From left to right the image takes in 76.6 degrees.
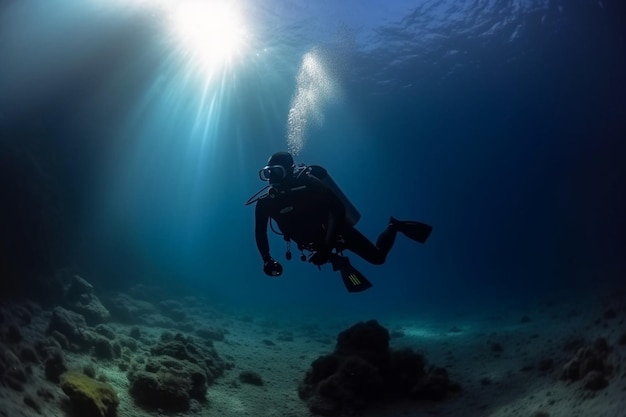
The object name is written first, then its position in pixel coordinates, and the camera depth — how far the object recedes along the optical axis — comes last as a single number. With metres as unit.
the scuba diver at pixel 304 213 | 7.04
